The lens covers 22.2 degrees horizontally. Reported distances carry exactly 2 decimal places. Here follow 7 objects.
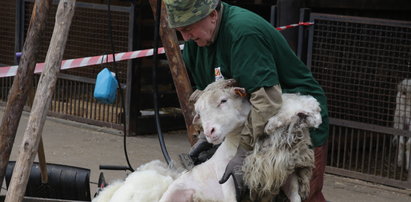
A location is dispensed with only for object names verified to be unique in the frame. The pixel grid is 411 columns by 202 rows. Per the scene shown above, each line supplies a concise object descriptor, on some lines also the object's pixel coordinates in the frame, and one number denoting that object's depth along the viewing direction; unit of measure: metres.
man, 5.09
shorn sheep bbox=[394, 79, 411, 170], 10.82
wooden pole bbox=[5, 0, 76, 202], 5.82
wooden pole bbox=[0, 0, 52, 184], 6.18
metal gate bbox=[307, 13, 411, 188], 10.53
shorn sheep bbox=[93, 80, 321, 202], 5.14
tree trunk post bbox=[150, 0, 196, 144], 7.16
